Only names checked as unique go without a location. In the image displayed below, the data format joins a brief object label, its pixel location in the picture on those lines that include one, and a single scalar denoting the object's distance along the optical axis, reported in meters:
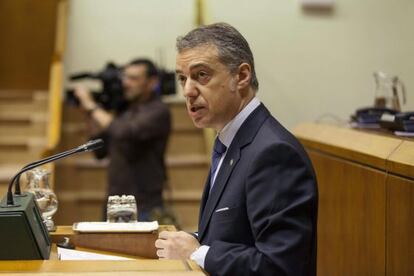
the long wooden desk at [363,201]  4.76
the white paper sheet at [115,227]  4.31
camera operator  8.89
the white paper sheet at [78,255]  3.97
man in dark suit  3.43
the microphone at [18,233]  3.42
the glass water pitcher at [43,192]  4.52
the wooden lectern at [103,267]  3.07
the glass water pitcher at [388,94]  7.50
